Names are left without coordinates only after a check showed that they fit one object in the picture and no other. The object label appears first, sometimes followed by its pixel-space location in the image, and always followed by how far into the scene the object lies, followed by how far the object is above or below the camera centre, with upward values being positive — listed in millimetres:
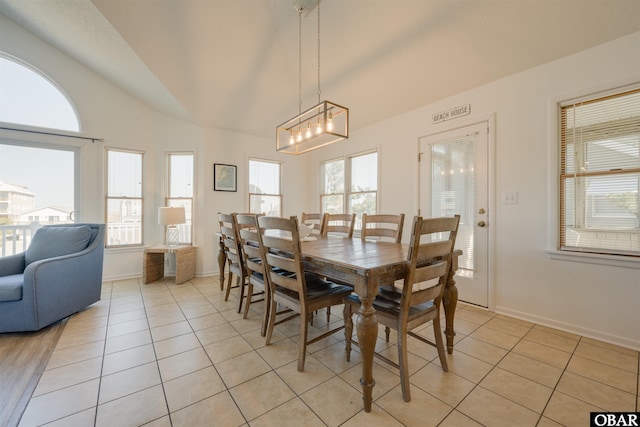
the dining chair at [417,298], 1409 -516
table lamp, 3750 -48
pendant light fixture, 2240 +840
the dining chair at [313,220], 3436 -98
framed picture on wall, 4305 +626
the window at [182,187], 4301 +445
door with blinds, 2793 +266
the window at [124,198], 3980 +243
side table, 3717 -761
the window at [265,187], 4727 +498
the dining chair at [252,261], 2072 -445
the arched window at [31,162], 3283 +695
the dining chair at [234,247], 2557 -361
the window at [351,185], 4121 +507
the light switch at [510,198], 2568 +163
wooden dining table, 1356 -359
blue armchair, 2141 -616
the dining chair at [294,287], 1649 -576
